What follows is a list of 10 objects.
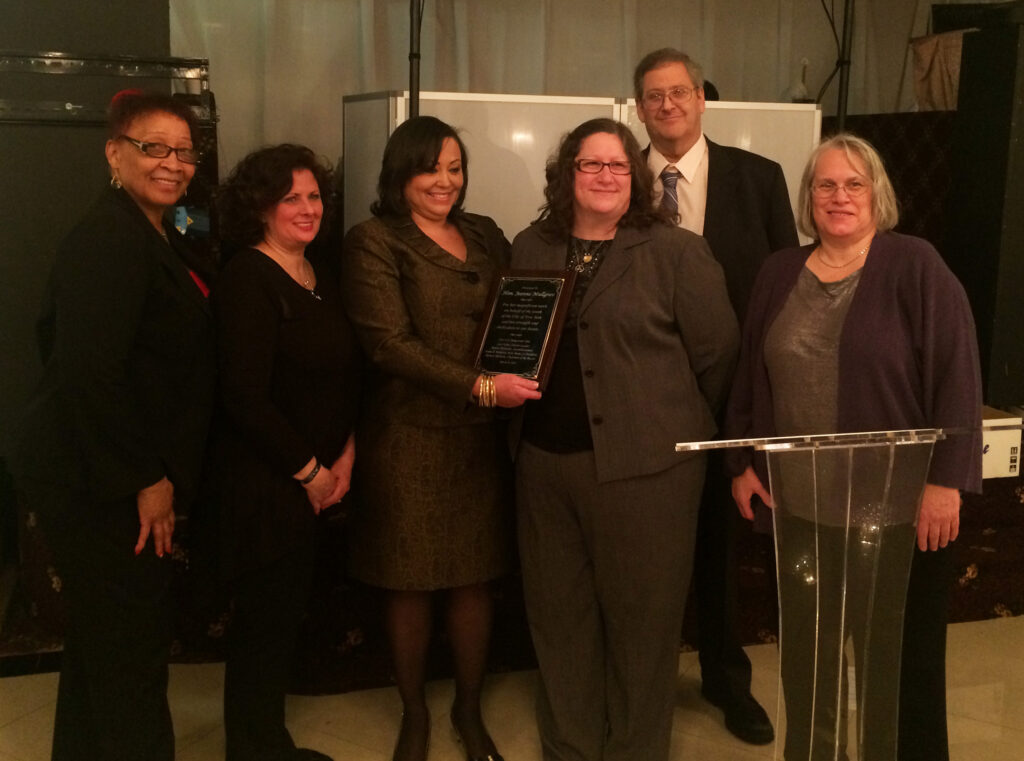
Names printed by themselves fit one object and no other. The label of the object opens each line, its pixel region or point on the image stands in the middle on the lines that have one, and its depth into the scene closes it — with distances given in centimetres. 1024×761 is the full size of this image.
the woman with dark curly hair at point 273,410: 220
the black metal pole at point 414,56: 323
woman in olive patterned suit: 229
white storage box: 329
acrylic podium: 176
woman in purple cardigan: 180
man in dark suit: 255
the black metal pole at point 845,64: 346
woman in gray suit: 219
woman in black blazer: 196
